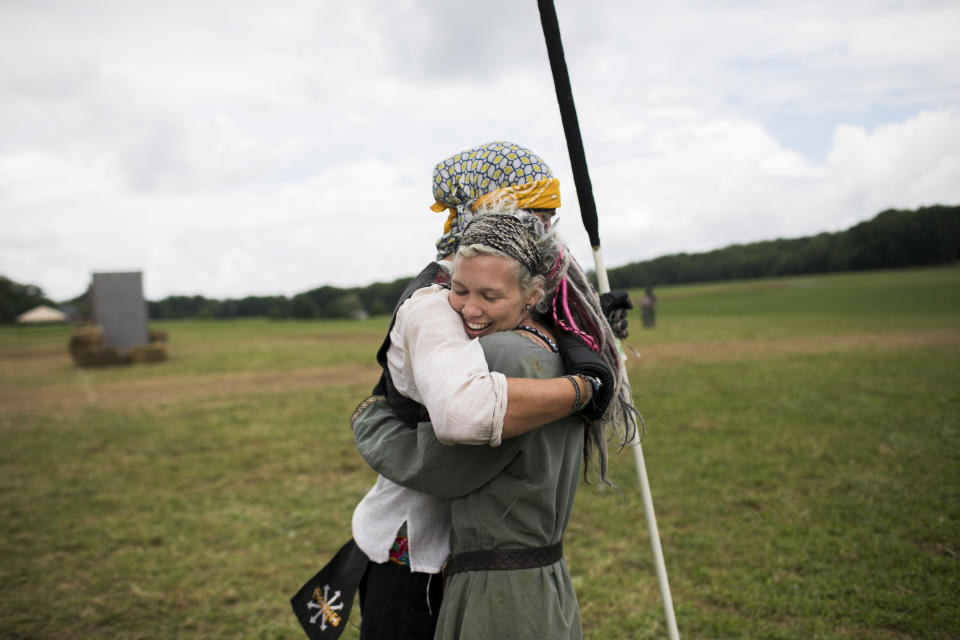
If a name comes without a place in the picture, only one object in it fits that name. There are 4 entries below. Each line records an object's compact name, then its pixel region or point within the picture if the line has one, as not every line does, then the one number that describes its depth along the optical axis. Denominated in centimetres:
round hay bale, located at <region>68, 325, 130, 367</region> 2138
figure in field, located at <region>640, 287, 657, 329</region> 2955
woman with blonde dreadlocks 151
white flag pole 191
